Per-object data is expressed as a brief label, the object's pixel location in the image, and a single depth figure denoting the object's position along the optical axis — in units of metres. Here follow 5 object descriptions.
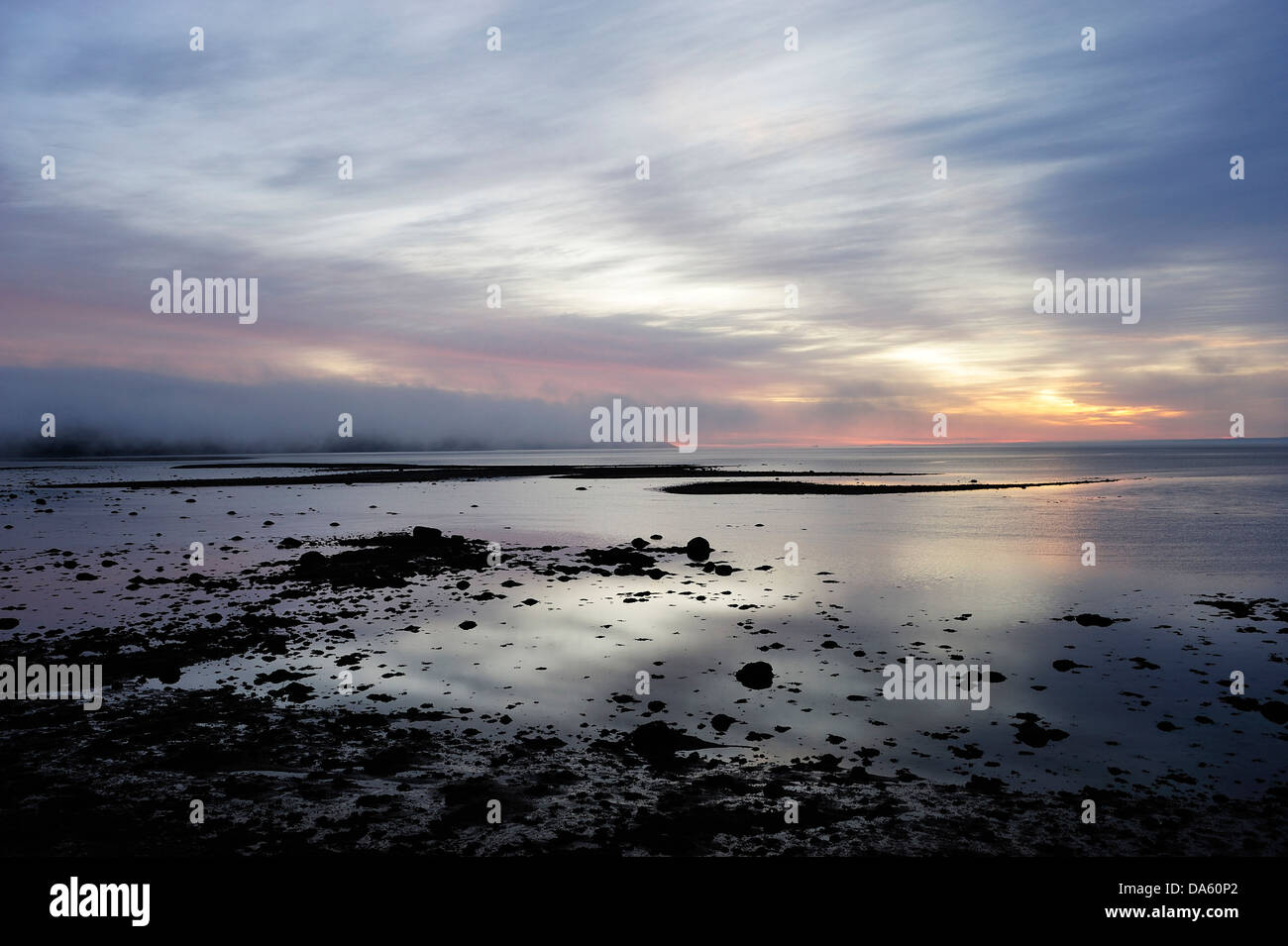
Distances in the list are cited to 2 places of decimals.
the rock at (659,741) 11.86
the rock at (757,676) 15.37
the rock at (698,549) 33.66
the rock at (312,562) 29.67
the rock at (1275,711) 13.14
